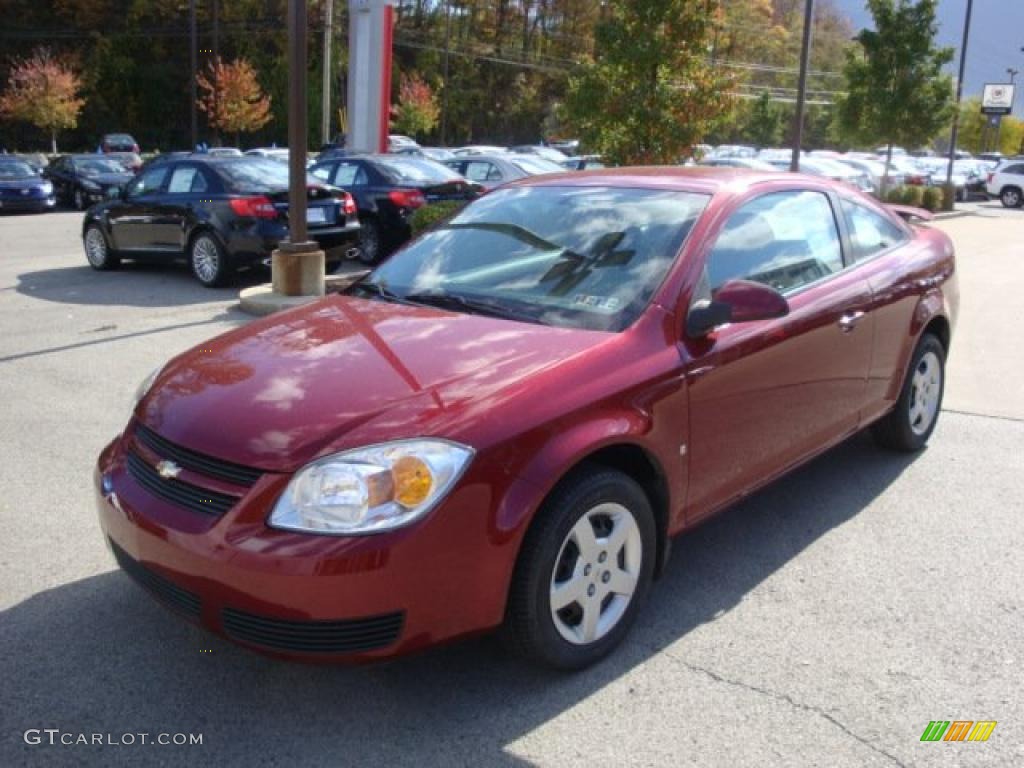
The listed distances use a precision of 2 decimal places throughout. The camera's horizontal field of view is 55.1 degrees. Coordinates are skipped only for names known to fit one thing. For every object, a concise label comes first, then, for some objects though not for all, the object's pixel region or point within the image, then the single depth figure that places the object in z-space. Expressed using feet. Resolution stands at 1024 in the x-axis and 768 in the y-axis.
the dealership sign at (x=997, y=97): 123.65
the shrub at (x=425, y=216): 39.91
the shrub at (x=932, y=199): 87.86
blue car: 75.51
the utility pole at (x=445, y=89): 192.75
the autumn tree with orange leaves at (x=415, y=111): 181.89
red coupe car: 9.10
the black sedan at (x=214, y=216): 36.63
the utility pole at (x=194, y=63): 155.50
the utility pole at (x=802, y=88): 55.93
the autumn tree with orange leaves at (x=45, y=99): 148.77
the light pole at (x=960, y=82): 90.63
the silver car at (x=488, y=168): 54.80
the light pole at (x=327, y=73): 122.31
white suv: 110.01
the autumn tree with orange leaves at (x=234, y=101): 163.48
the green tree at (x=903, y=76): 82.58
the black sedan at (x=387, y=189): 43.39
